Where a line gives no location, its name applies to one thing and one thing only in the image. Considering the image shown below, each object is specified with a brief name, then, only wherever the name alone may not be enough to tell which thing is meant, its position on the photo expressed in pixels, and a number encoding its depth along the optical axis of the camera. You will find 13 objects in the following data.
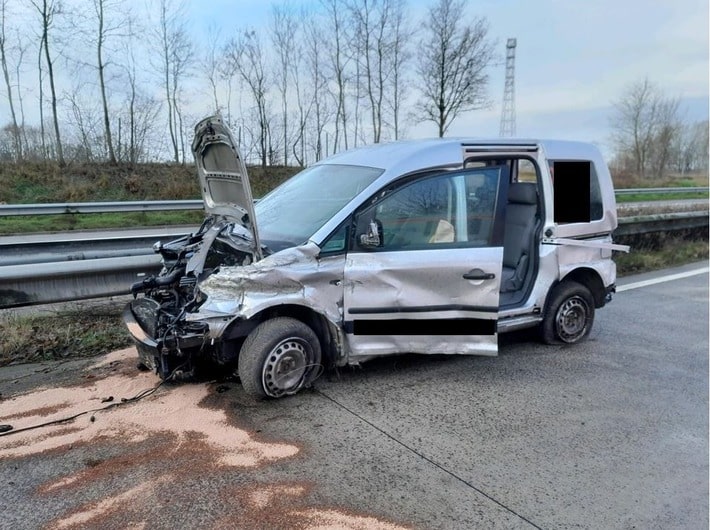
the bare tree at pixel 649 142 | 42.34
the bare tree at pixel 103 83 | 19.20
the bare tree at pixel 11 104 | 18.73
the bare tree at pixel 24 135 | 19.39
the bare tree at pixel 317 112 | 25.97
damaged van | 3.52
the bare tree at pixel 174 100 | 21.61
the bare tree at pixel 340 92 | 26.55
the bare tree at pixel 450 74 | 27.38
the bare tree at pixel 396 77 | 27.83
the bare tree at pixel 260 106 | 23.81
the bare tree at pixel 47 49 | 18.50
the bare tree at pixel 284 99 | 24.86
